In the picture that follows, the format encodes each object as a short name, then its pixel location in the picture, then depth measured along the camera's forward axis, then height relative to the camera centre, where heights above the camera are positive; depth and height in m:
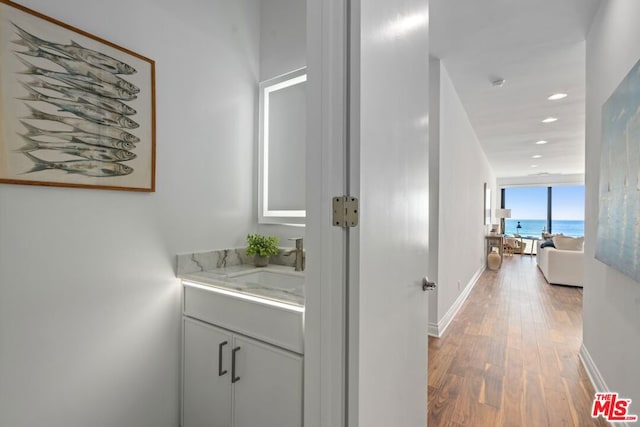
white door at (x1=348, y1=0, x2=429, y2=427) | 0.88 -0.01
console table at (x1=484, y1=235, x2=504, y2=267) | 7.63 -0.82
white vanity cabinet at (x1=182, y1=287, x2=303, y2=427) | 1.25 -0.77
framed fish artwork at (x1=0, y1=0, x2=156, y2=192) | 1.20 +0.45
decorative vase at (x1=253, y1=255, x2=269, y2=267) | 2.07 -0.34
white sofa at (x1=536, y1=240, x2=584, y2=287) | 5.17 -0.96
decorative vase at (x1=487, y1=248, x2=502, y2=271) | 7.11 -1.16
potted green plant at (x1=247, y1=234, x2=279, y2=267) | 2.06 -0.26
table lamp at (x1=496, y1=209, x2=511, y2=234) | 9.78 -0.07
